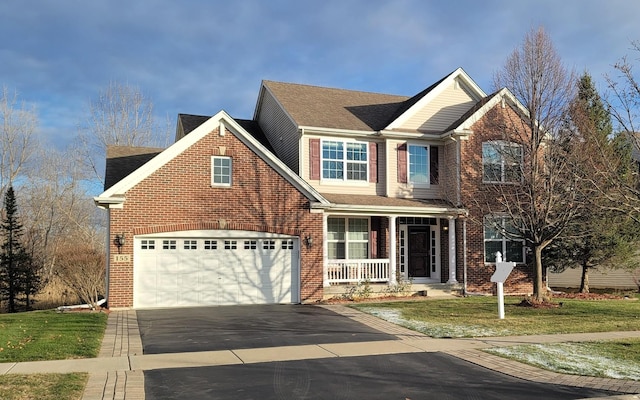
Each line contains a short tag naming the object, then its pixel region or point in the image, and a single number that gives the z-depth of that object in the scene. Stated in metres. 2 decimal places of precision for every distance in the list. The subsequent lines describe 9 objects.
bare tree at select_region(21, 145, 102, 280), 35.88
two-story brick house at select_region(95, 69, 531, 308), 16.88
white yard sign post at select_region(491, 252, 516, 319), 14.18
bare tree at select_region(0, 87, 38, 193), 35.69
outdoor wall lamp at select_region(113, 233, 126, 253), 16.22
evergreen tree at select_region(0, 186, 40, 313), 24.34
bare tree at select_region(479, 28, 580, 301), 17.05
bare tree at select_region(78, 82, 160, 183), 39.50
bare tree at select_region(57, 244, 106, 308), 16.52
